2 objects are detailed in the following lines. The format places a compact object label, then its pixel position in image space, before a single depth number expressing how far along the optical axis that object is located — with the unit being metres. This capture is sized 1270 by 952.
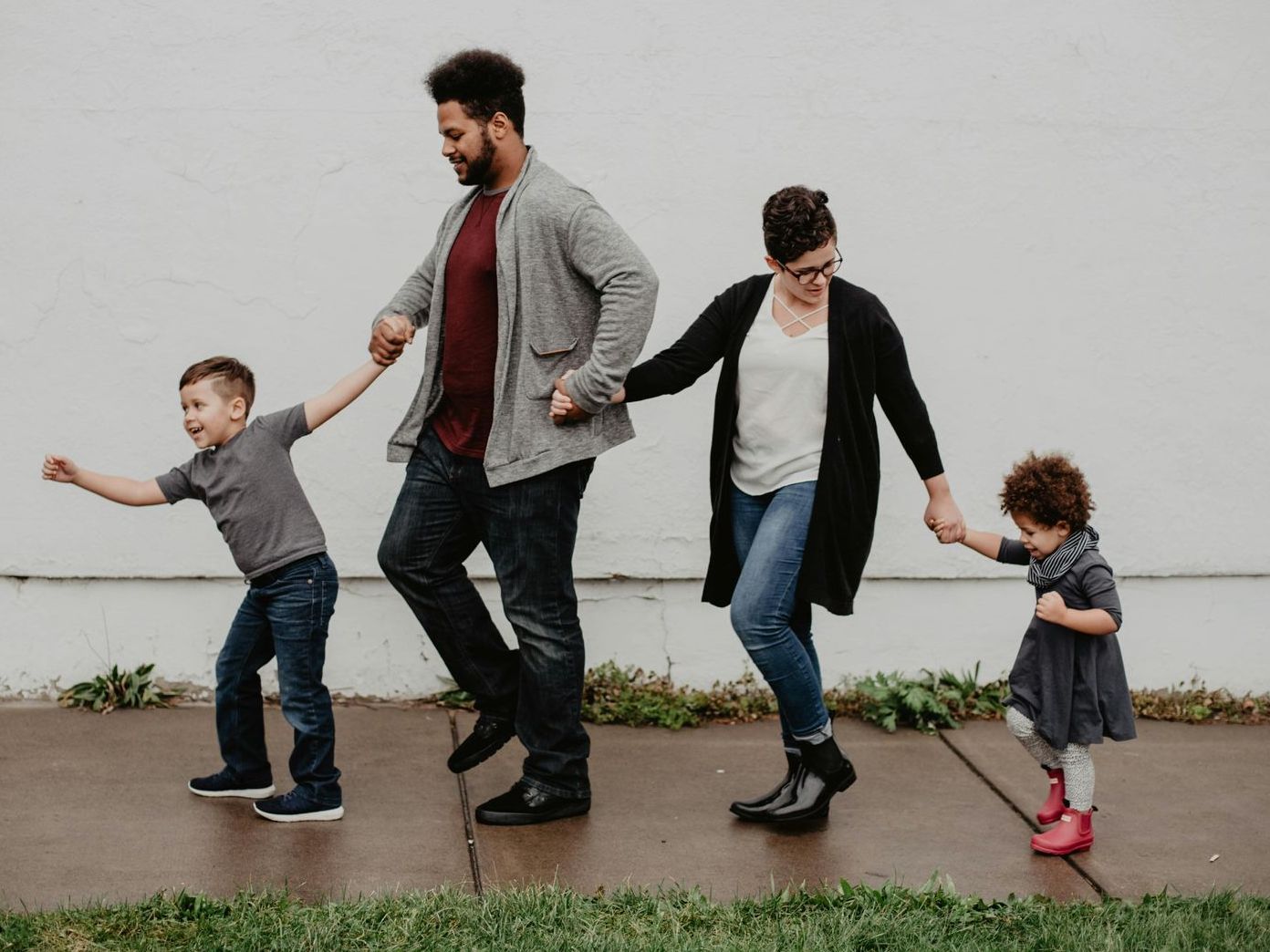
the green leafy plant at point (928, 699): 5.25
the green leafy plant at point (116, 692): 5.22
